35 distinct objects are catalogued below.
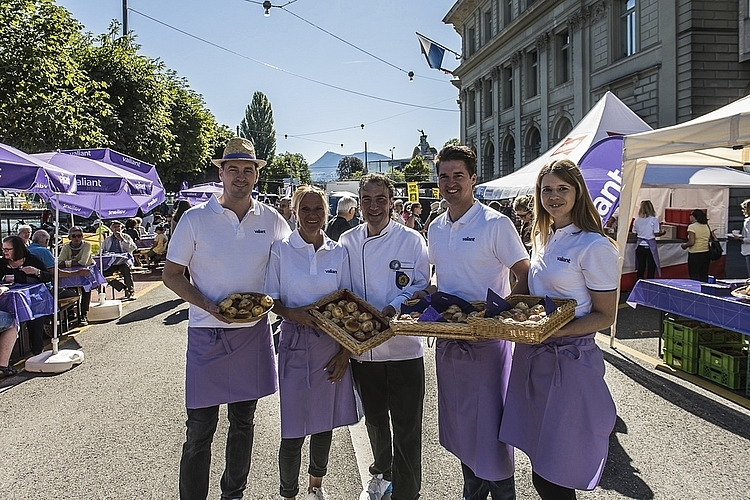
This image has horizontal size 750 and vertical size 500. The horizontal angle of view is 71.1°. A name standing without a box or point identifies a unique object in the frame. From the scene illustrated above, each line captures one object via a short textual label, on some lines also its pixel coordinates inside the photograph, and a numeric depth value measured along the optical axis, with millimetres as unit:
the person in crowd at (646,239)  11164
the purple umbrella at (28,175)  5262
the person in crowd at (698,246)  10586
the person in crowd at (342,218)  7843
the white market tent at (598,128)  10078
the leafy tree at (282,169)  84569
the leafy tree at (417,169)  67088
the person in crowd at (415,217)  18194
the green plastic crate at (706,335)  6047
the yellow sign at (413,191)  20047
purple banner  7836
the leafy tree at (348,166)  109312
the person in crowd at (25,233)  9336
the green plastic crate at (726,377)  5562
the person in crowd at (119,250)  11367
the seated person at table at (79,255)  9148
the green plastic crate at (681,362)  6066
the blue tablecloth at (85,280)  8469
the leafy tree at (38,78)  11828
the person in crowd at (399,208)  20050
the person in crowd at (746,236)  10781
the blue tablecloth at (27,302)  6402
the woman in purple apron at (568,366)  2414
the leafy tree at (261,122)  92000
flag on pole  28047
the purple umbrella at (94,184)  7152
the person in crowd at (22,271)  7098
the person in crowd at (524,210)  9148
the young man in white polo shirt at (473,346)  2768
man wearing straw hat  3002
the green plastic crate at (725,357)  5566
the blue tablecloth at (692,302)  5312
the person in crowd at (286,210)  10109
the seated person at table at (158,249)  15391
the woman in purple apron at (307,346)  3010
